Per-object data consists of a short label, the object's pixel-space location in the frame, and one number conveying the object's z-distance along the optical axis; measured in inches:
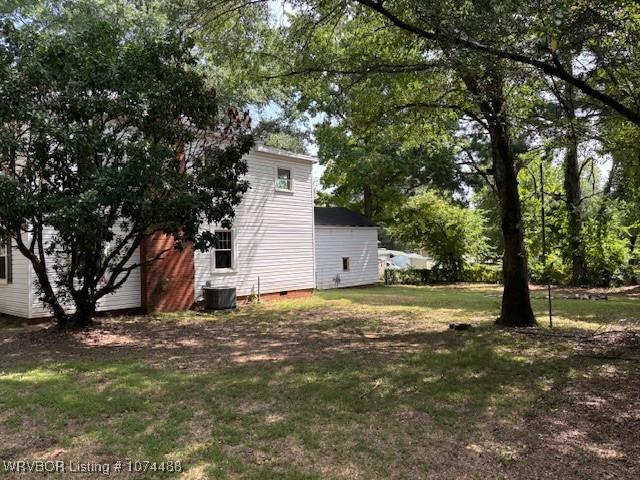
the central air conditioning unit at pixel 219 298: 535.8
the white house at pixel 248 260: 473.1
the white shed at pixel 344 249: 842.8
